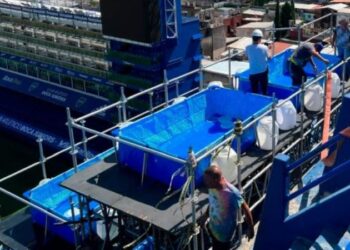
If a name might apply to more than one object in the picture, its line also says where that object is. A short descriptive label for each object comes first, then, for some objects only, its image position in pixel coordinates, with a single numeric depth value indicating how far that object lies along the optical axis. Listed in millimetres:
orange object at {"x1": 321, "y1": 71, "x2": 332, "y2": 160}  10867
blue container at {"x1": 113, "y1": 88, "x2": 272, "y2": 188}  8734
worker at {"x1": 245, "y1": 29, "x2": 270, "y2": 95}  11609
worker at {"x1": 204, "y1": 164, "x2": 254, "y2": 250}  6845
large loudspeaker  19891
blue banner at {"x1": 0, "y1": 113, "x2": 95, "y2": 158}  24866
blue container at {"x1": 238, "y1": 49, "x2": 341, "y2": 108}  12156
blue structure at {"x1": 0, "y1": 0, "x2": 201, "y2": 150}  21016
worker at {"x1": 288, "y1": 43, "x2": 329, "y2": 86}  11703
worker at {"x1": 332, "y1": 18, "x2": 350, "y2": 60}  13266
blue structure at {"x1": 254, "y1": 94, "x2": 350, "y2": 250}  6988
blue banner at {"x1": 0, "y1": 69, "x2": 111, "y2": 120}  24828
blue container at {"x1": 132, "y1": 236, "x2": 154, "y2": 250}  9009
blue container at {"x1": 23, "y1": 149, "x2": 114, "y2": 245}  11898
